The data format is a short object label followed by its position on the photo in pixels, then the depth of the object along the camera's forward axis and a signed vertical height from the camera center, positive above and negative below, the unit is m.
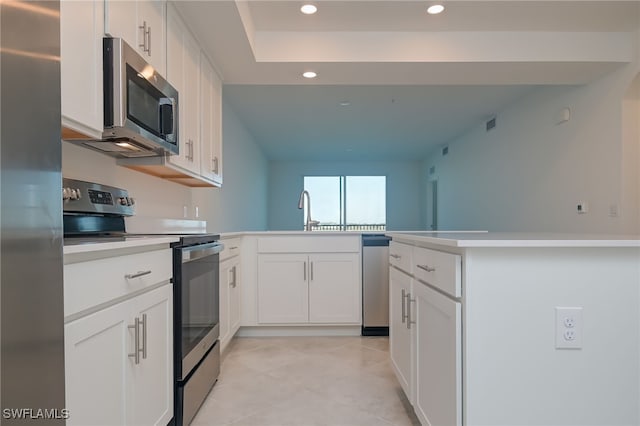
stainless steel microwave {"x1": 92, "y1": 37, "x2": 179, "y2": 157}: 1.53 +0.47
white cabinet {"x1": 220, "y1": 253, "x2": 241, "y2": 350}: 2.75 -0.66
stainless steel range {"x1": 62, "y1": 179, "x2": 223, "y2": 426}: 1.65 -0.32
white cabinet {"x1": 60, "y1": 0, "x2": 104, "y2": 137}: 1.28 +0.51
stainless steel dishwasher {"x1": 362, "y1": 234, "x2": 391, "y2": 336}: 3.49 -0.66
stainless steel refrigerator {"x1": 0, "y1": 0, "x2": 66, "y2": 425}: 0.62 -0.01
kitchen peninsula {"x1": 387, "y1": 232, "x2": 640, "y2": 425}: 1.26 -0.40
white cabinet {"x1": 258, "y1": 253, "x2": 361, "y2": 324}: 3.46 -0.71
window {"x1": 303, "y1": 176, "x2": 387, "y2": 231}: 10.03 +0.26
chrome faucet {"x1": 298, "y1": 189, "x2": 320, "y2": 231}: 4.18 -0.13
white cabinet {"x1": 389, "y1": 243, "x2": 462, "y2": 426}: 1.30 -0.50
